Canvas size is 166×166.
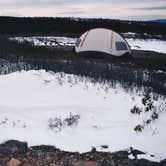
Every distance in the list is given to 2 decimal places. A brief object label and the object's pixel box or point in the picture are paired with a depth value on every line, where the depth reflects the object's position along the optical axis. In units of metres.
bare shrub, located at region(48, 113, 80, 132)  3.91
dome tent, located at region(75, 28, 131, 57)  9.27
